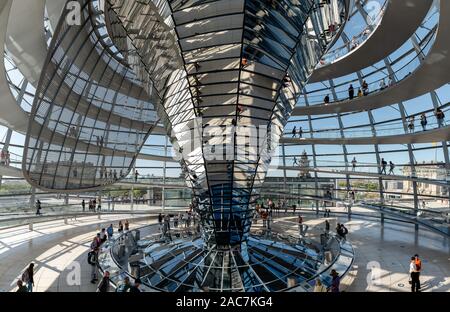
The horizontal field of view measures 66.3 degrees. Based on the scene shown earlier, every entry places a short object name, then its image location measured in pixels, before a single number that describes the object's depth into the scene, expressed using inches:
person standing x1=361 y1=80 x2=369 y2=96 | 984.5
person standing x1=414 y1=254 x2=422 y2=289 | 486.4
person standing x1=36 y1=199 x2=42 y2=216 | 729.6
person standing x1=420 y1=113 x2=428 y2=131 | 823.7
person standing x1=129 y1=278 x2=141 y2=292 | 400.6
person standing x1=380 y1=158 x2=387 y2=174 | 923.2
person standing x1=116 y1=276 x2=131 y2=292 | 417.1
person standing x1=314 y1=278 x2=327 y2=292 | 417.4
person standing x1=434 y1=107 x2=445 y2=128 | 767.1
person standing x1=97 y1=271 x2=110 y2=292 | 425.5
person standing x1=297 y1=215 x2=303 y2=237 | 816.1
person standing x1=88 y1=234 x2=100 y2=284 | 519.8
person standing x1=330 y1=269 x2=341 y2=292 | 431.2
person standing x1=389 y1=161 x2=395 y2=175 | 909.3
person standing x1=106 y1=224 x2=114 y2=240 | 768.1
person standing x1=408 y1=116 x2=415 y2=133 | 876.2
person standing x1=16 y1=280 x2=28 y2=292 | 409.4
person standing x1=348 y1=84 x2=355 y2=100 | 1022.6
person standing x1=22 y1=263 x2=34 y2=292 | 459.8
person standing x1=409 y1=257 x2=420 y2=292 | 458.9
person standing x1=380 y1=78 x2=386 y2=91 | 911.5
